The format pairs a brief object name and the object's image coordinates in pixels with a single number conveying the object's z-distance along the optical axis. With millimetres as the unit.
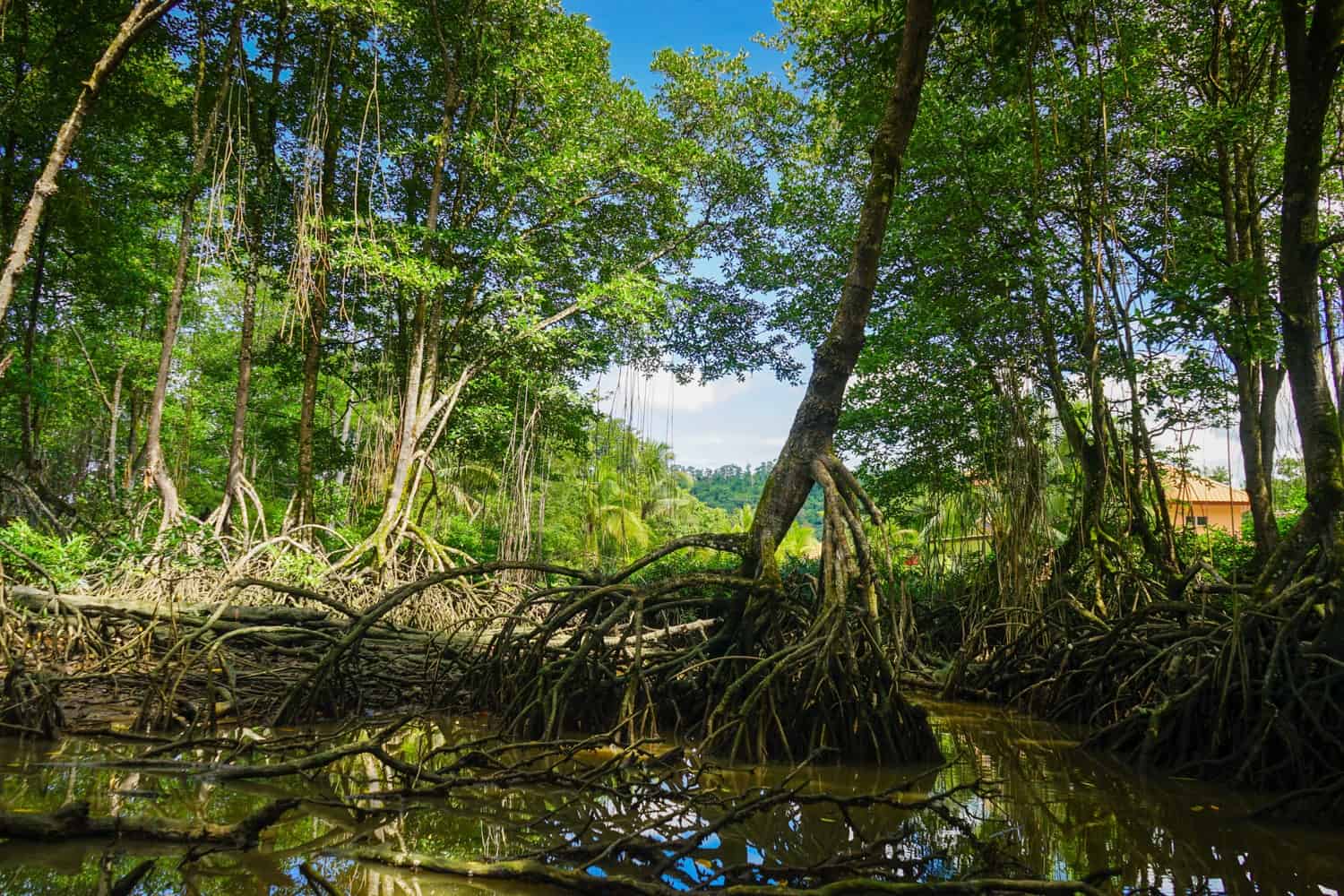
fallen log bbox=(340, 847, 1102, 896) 2055
